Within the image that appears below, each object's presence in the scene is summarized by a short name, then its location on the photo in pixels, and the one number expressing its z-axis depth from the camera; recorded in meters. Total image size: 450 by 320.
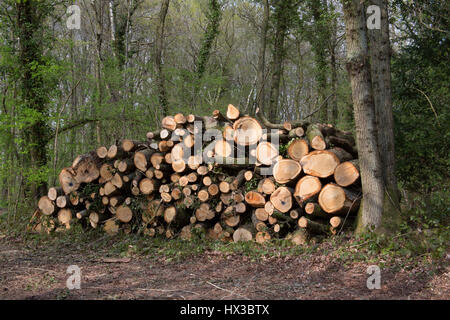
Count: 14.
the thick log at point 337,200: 5.54
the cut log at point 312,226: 5.68
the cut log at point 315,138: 5.91
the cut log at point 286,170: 5.90
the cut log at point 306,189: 5.72
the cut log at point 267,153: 6.20
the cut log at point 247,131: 6.40
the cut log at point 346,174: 5.61
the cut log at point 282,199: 5.91
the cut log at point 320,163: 5.70
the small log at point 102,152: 7.55
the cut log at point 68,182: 7.71
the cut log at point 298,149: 5.98
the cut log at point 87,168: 7.56
